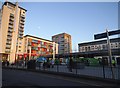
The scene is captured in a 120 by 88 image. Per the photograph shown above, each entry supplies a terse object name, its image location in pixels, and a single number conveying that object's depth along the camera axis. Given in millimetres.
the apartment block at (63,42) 67150
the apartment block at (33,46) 45303
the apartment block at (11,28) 37697
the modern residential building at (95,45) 43870
